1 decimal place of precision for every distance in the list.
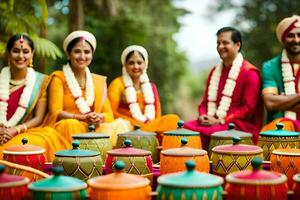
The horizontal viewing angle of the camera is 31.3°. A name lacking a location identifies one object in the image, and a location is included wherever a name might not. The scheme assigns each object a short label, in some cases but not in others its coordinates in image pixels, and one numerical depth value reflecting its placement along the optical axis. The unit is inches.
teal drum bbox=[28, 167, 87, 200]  79.0
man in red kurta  165.6
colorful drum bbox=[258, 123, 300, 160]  121.2
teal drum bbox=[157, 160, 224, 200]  77.5
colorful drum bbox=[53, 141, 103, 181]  101.4
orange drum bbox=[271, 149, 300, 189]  101.9
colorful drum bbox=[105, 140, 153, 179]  102.8
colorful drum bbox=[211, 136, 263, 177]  102.9
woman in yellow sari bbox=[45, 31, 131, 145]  159.5
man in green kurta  160.9
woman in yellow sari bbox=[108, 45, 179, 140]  177.8
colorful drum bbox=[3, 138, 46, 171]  109.1
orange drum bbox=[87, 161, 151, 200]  80.0
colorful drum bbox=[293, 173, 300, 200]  86.7
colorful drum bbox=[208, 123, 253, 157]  125.9
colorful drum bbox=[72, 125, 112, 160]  125.0
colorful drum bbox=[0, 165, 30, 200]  81.4
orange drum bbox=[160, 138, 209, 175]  100.0
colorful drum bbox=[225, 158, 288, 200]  80.2
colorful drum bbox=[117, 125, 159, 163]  132.6
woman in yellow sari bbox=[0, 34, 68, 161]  157.9
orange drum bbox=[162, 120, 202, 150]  126.4
